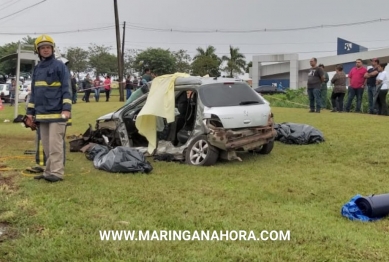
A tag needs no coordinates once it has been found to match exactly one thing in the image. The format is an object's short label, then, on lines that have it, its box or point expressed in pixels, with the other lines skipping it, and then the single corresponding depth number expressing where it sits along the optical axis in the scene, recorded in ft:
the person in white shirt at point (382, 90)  43.57
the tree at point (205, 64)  205.77
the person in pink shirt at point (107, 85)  87.45
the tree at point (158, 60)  199.64
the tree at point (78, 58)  229.66
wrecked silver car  24.02
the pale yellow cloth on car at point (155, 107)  25.45
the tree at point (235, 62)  221.46
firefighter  19.92
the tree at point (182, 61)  211.41
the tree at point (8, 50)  217.23
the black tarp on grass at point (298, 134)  29.71
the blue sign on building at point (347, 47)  156.25
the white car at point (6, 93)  101.30
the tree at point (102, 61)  231.50
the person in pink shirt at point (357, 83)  46.29
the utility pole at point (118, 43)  93.71
